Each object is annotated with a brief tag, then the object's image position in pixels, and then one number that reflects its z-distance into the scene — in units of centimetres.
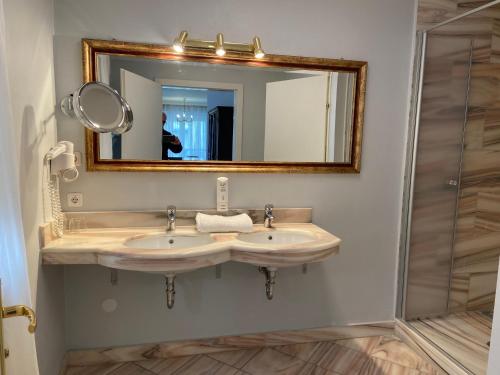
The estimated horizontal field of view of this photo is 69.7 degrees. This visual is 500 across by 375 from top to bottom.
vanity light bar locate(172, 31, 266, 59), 184
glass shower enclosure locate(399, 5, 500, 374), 234
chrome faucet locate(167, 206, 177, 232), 200
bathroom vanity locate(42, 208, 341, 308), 161
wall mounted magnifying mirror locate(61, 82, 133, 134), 173
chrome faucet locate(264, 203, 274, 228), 211
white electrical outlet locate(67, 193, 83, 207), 196
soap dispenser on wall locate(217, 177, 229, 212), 209
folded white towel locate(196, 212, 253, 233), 194
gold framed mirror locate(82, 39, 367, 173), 196
